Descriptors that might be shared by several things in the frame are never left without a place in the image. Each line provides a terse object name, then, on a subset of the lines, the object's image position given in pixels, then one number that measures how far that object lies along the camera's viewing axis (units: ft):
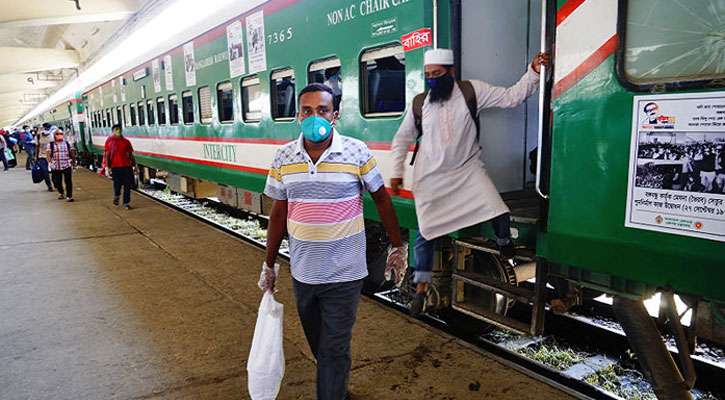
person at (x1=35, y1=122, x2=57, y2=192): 38.67
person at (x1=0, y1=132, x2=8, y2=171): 74.49
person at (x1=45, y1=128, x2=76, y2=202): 38.34
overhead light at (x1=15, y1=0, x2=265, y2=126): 27.99
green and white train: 8.32
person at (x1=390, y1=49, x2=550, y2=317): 11.87
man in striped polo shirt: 8.66
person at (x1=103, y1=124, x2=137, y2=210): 34.99
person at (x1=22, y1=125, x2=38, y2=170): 67.72
